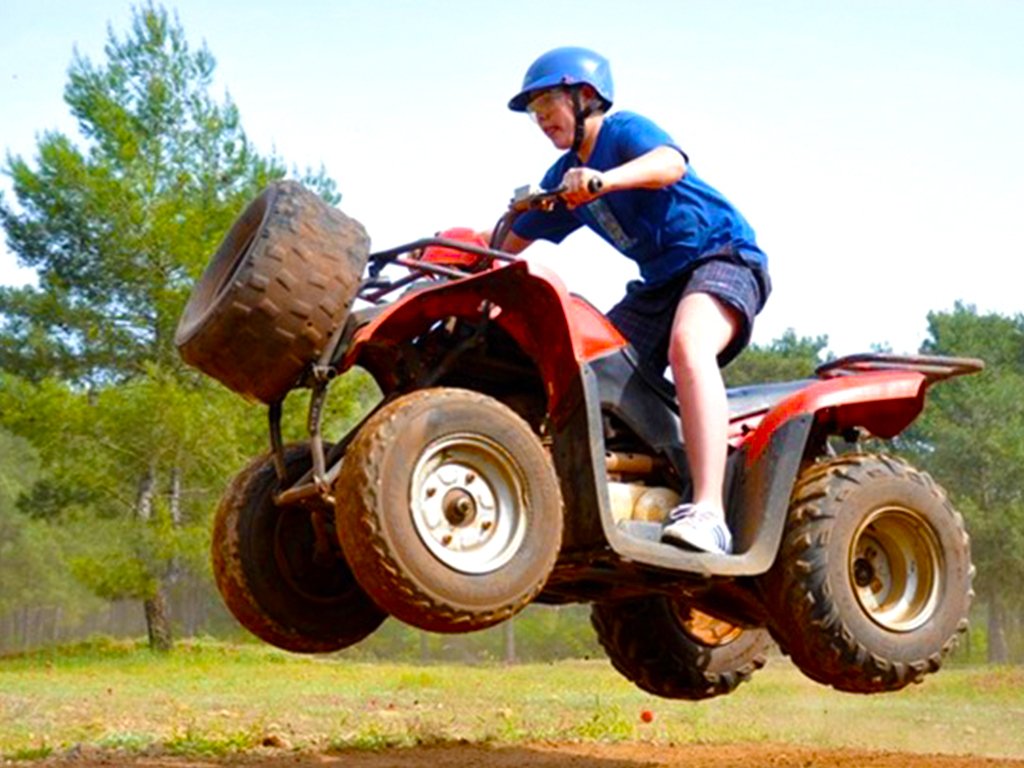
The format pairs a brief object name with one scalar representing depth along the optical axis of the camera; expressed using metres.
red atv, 5.04
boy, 5.83
